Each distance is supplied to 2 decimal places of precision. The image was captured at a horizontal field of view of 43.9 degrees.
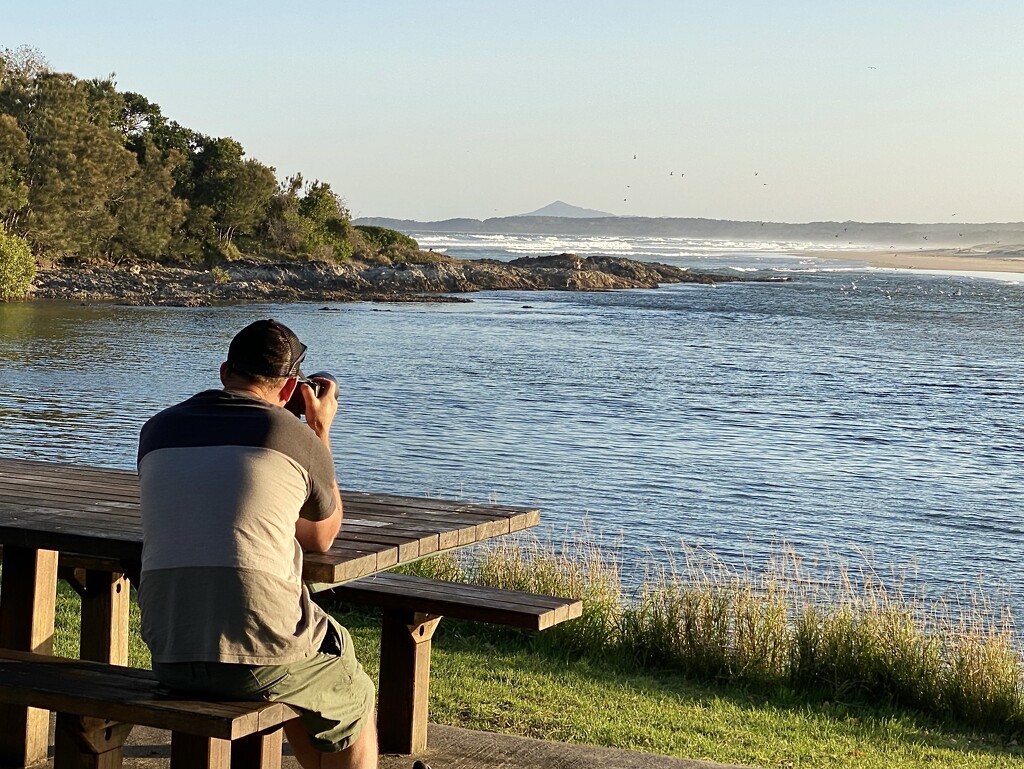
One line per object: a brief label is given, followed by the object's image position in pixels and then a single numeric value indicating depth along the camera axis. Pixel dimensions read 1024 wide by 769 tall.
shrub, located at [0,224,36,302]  46.91
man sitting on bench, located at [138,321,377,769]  3.42
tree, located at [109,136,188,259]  62.44
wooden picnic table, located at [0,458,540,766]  3.95
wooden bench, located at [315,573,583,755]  4.94
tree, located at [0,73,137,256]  56.09
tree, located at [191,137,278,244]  69.94
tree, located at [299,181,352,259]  75.75
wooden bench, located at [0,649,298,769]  3.45
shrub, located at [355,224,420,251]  85.62
